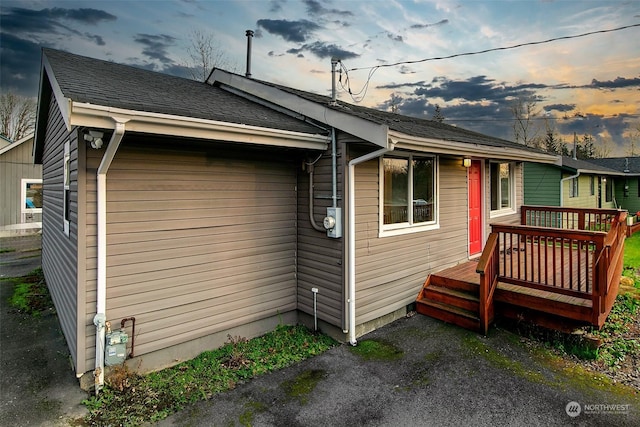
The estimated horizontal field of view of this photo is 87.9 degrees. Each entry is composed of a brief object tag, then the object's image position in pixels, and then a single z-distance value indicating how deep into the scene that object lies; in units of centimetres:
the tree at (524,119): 2603
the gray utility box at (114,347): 336
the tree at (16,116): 2111
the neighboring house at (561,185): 1389
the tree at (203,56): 1509
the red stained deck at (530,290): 402
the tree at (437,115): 3628
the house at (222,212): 337
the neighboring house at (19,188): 1394
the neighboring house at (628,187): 2055
